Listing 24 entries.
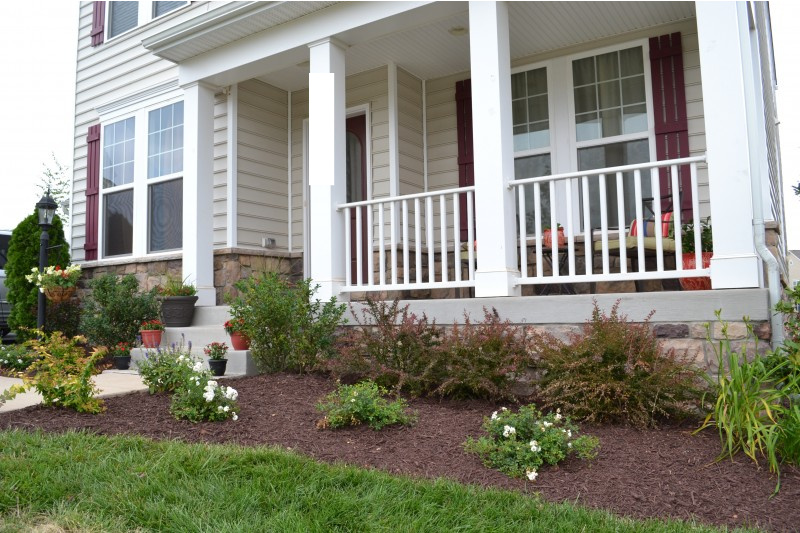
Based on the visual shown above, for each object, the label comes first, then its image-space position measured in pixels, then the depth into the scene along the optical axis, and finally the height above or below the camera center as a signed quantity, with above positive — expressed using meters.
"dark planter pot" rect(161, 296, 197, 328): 6.45 +0.06
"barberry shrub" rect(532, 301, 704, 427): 3.43 -0.41
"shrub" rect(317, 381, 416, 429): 3.46 -0.55
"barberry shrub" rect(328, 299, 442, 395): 4.23 -0.29
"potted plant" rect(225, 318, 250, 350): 5.27 -0.17
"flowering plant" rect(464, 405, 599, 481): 2.85 -0.65
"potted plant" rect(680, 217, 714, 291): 4.56 +0.43
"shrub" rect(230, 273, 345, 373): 4.88 -0.09
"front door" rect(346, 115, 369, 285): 7.30 +1.74
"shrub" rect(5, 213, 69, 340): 7.72 +0.74
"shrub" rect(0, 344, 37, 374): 6.07 -0.39
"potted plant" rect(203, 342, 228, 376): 5.19 -0.36
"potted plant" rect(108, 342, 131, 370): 6.32 -0.40
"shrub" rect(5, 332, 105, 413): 3.82 -0.36
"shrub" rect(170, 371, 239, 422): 3.64 -0.51
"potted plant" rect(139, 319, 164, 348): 6.24 -0.16
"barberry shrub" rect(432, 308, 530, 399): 3.94 -0.33
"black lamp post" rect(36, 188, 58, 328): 7.36 +1.17
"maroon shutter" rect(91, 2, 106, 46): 8.83 +4.20
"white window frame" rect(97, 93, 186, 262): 7.77 +1.68
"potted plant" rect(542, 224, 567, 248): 5.77 +0.65
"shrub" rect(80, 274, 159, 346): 6.53 +0.06
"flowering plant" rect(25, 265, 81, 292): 7.27 +0.50
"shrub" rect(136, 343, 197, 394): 4.21 -0.37
